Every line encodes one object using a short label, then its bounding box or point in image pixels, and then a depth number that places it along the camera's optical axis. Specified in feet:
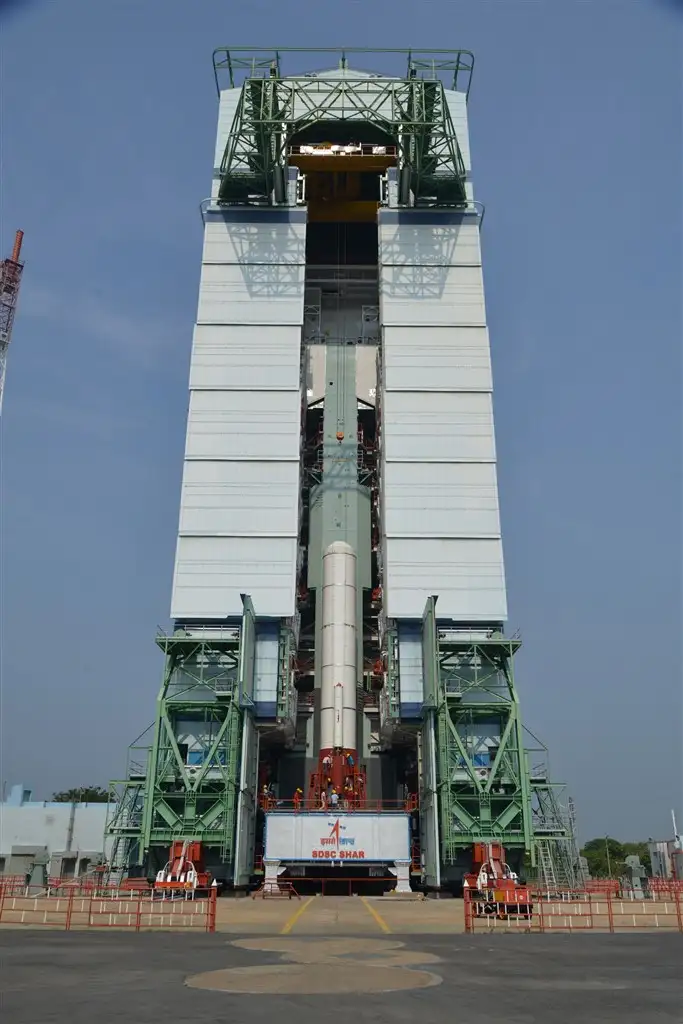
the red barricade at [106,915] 66.96
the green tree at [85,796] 374.84
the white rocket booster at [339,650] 126.62
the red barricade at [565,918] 66.13
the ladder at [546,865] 122.62
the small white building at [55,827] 232.32
